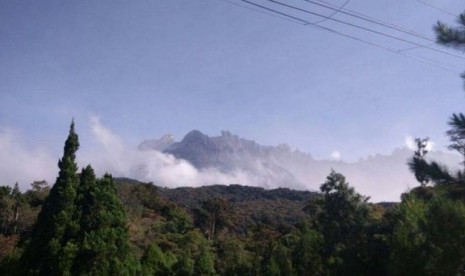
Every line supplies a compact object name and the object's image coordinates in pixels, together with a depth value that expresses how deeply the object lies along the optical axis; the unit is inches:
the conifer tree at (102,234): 926.4
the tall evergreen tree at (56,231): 912.9
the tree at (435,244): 592.7
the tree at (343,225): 946.1
